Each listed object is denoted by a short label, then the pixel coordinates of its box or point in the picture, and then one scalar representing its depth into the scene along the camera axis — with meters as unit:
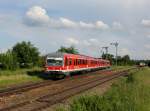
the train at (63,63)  20.50
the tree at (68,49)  56.28
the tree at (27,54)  38.26
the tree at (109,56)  74.21
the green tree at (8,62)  28.84
